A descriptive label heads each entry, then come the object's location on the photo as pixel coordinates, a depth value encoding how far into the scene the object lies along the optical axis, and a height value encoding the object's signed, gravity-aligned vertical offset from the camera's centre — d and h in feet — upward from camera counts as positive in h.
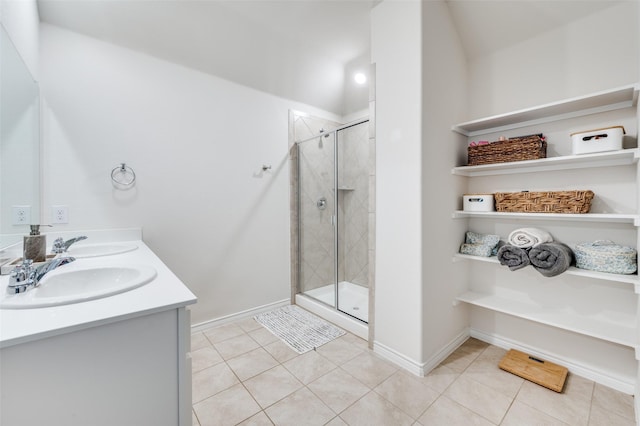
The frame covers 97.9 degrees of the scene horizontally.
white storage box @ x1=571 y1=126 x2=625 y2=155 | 4.81 +1.26
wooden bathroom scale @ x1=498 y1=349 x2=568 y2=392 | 5.51 -3.36
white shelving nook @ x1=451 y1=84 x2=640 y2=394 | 5.19 -0.36
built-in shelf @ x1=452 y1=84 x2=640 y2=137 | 4.93 +2.05
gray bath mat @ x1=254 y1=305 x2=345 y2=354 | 7.25 -3.35
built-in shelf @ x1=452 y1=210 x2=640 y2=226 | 4.75 -0.11
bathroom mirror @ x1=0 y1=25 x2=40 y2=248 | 4.12 +1.21
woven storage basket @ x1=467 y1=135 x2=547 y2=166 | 5.75 +1.32
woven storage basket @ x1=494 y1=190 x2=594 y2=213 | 5.20 +0.19
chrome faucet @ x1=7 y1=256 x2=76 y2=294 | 2.96 -0.70
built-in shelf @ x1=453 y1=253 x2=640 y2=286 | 4.56 -1.15
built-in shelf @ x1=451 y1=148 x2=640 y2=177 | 4.94 +0.98
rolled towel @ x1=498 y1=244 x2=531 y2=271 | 5.65 -0.95
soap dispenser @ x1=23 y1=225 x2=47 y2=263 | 4.01 -0.46
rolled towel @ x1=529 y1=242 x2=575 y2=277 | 5.18 -0.91
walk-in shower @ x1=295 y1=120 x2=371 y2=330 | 9.31 -0.28
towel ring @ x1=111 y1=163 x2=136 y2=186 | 6.52 +0.91
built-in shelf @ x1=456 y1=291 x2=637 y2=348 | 5.12 -2.22
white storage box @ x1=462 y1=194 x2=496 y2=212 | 6.39 +0.20
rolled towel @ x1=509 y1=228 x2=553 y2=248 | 5.73 -0.56
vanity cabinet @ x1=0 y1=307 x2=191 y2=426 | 2.21 -1.45
